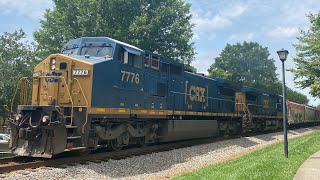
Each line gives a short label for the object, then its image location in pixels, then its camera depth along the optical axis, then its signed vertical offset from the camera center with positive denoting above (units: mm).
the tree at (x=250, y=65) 58891 +11711
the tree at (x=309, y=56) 24042 +5775
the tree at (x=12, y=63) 22977 +4406
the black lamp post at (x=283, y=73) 10573 +1749
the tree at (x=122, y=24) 24248 +8651
